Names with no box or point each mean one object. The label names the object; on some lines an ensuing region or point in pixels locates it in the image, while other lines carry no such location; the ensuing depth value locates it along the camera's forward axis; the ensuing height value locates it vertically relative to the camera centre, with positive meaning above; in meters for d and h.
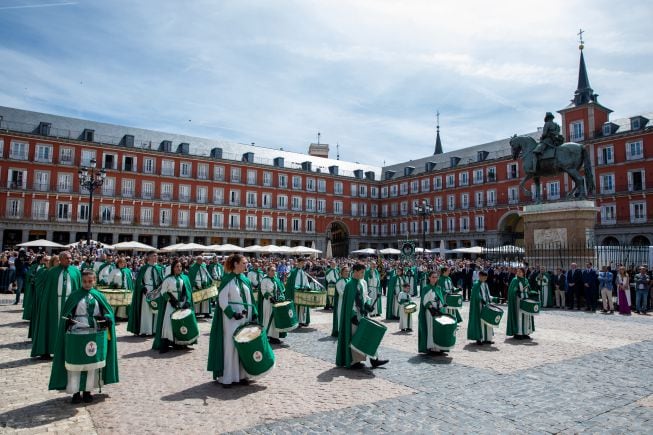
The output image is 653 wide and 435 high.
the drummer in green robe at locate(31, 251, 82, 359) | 8.23 -0.90
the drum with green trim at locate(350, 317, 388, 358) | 7.82 -1.37
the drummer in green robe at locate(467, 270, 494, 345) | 10.42 -1.29
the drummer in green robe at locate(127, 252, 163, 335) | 10.90 -1.29
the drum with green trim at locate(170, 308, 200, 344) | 8.96 -1.38
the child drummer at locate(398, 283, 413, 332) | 12.48 -1.63
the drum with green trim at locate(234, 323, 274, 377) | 6.56 -1.38
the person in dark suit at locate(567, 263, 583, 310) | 17.44 -0.94
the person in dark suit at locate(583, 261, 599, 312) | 17.00 -0.90
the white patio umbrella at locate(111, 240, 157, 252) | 30.02 +0.61
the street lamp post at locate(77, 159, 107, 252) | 22.02 +3.68
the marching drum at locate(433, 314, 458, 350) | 8.94 -1.45
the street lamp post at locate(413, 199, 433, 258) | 34.17 +3.74
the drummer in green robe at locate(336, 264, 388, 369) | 8.02 -1.07
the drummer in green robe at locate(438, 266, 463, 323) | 10.74 -0.59
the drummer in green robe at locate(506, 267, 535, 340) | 11.20 -1.34
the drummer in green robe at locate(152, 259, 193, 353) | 9.20 -0.97
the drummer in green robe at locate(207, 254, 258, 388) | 6.83 -0.97
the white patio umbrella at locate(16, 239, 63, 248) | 28.98 +0.69
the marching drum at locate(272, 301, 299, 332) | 9.66 -1.26
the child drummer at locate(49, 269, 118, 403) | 5.87 -1.11
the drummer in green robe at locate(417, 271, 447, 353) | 9.25 -1.10
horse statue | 19.14 +4.11
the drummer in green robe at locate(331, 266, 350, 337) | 10.75 -0.95
